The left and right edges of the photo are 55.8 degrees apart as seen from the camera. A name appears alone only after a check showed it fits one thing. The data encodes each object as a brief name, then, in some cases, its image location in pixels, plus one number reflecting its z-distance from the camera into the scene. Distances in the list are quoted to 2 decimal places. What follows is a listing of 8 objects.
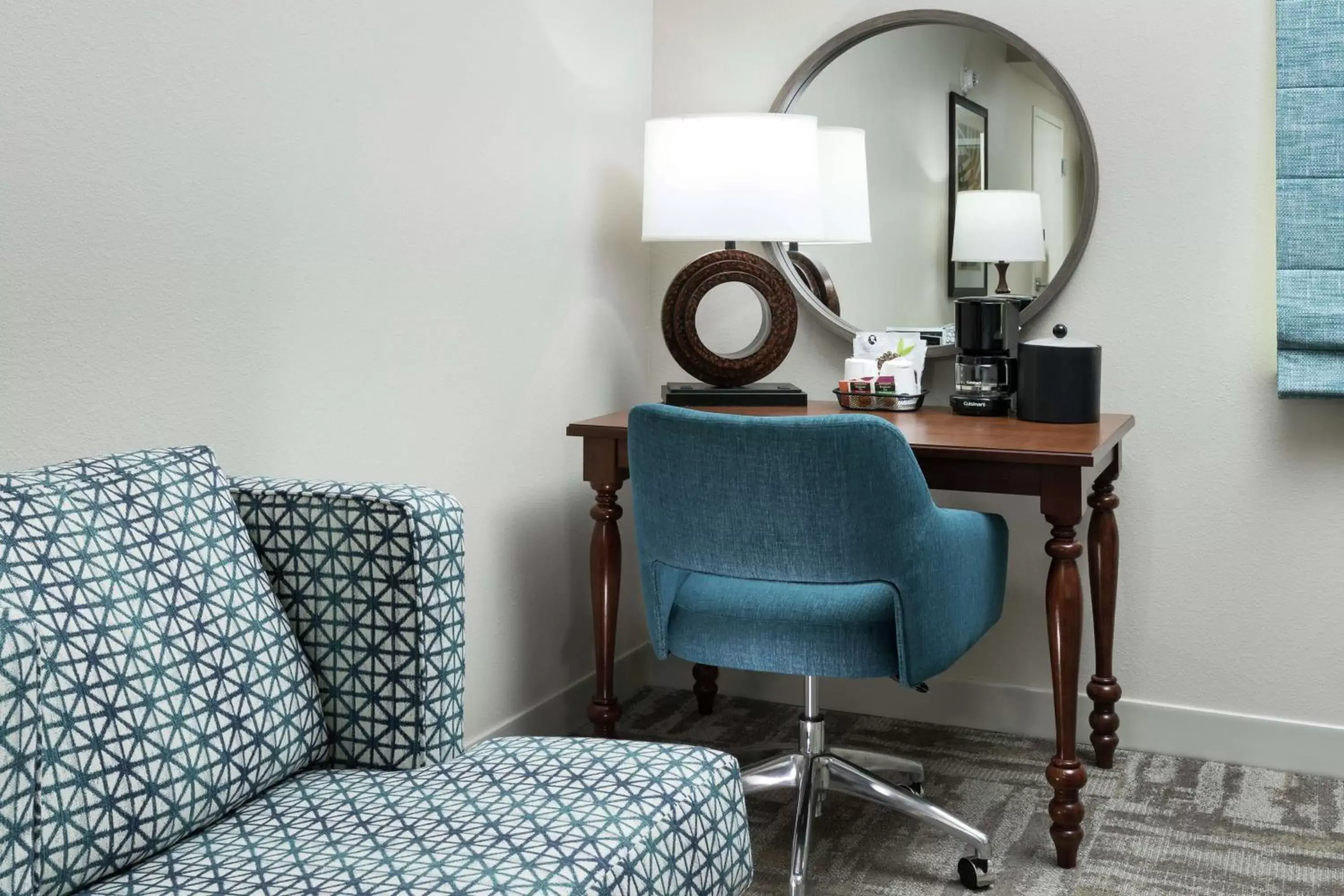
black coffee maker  2.38
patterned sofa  1.13
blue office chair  1.76
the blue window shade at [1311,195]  2.31
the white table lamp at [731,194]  2.37
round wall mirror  2.56
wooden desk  1.99
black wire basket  2.48
